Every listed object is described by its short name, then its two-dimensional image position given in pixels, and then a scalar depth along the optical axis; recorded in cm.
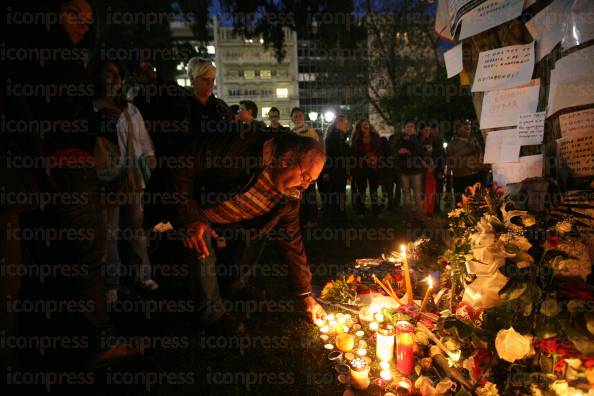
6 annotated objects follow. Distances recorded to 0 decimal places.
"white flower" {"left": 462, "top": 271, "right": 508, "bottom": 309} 209
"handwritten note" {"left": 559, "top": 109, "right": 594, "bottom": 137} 221
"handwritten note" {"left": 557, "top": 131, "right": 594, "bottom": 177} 222
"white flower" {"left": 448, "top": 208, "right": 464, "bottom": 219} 275
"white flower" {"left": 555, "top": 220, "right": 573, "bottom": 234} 200
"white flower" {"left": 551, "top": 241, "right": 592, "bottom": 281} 200
